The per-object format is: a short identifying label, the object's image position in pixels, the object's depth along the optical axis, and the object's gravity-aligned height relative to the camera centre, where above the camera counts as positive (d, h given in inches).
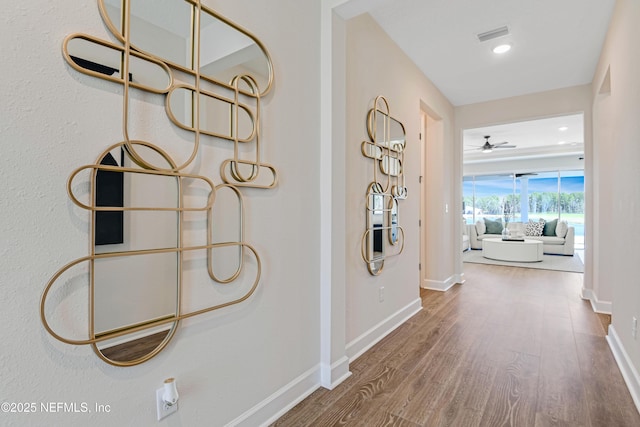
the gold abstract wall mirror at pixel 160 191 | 39.6 +3.0
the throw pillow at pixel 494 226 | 363.6 -13.8
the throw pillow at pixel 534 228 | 332.2 -14.5
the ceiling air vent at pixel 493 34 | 110.4 +62.8
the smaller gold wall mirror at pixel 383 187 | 102.0 +9.1
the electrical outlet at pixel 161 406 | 45.7 -27.4
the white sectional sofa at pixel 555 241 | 303.0 -25.4
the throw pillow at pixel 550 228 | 328.2 -14.2
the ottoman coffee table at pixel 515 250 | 261.5 -29.7
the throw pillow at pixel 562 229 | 310.8 -14.3
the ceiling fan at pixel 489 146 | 274.1 +59.5
